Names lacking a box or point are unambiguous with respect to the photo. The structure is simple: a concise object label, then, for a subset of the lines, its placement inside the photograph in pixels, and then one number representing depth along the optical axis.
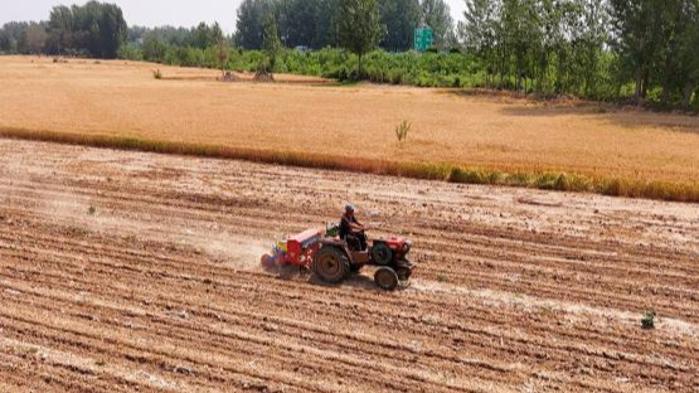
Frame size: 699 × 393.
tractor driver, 13.88
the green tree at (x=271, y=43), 103.75
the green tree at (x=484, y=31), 75.75
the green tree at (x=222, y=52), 108.25
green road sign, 161.04
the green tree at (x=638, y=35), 57.16
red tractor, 13.75
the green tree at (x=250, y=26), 198.88
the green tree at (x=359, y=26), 90.62
